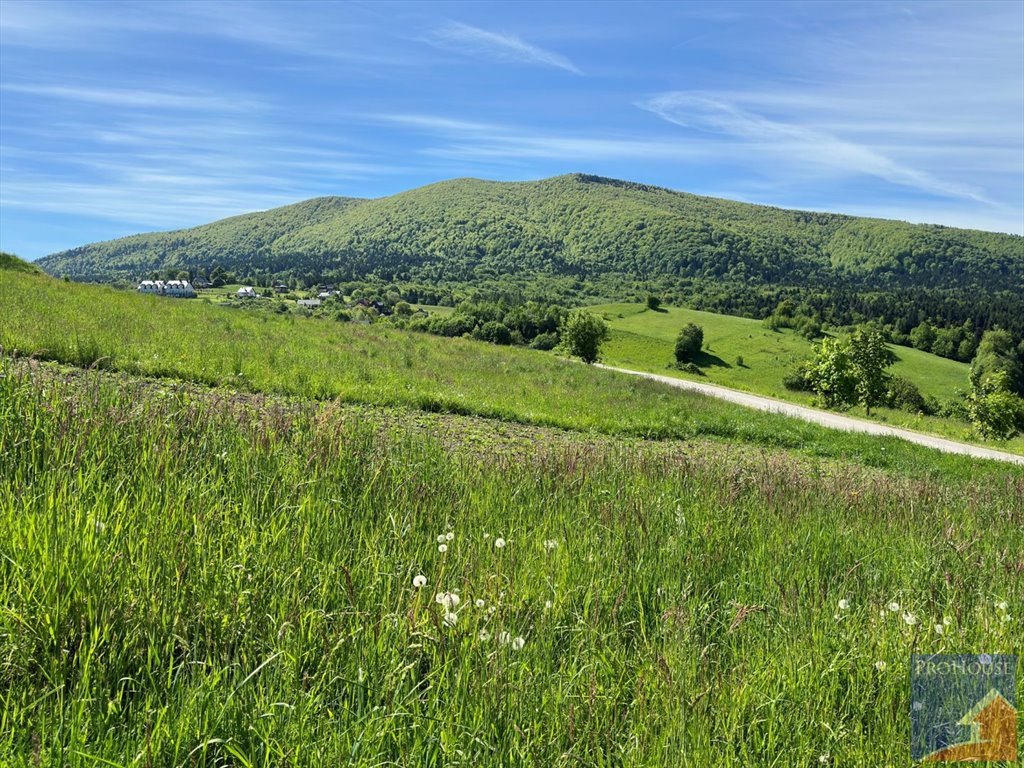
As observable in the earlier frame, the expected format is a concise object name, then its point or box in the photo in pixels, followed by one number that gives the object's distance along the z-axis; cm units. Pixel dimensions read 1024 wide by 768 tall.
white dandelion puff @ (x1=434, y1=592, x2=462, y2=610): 281
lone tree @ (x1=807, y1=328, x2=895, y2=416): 4372
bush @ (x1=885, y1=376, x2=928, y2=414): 9985
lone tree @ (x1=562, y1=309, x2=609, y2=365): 7056
